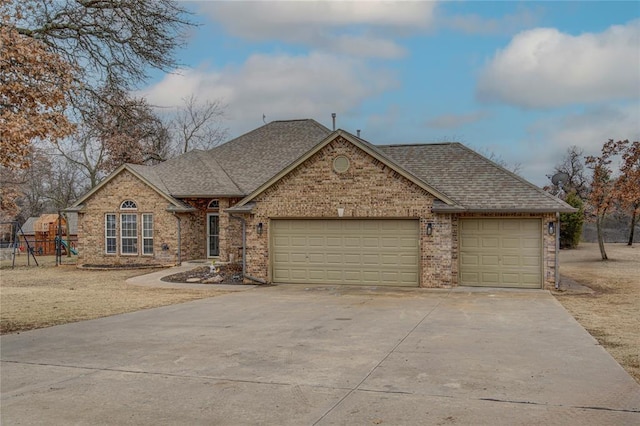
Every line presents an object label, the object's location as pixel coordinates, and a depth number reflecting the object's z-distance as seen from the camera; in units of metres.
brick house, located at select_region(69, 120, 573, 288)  17.48
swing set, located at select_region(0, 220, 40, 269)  27.88
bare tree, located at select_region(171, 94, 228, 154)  46.59
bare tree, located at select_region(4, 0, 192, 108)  11.21
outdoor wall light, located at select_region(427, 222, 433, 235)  17.47
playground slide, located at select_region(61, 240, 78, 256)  37.49
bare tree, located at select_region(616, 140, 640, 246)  26.78
